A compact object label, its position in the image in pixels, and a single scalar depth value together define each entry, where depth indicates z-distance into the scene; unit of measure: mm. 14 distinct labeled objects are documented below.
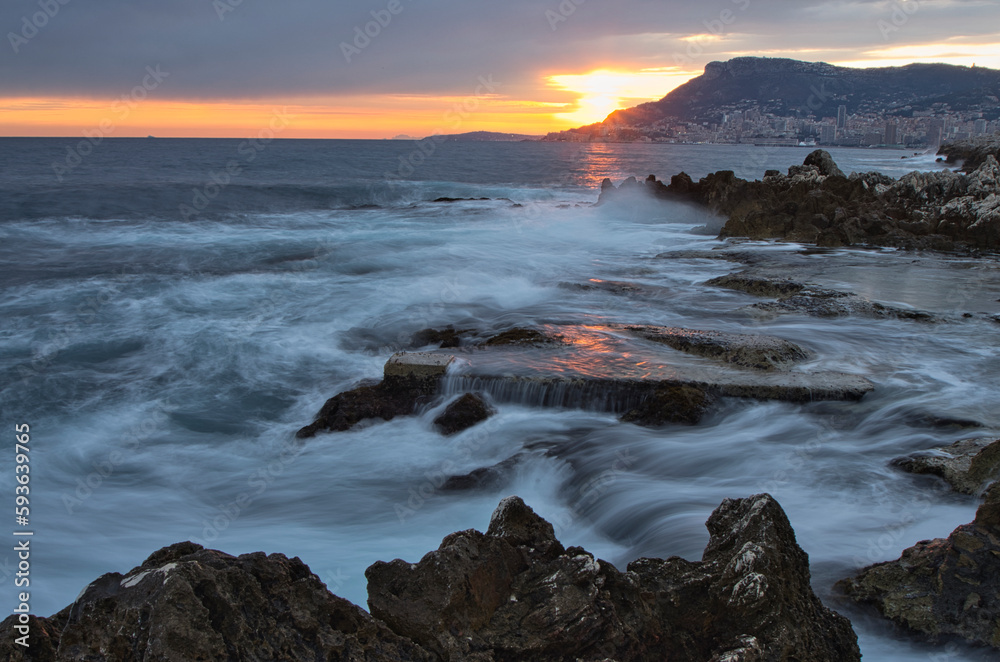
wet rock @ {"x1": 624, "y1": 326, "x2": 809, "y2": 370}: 7480
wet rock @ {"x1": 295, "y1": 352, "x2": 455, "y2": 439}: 7145
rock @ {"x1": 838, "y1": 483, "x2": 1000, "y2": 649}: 3422
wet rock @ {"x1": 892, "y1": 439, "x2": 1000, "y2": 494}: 4762
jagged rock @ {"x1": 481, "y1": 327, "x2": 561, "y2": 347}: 8391
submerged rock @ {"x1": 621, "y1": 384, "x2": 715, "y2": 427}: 6617
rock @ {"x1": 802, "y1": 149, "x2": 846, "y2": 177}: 23812
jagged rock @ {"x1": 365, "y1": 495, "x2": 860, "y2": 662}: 2807
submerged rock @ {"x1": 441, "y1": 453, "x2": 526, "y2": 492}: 6000
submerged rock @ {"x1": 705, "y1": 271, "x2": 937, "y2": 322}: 9805
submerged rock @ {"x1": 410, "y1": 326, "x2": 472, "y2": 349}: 9234
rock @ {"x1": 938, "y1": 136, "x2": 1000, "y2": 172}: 41169
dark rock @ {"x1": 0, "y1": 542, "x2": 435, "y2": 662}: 2393
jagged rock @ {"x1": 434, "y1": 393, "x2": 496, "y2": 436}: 6836
